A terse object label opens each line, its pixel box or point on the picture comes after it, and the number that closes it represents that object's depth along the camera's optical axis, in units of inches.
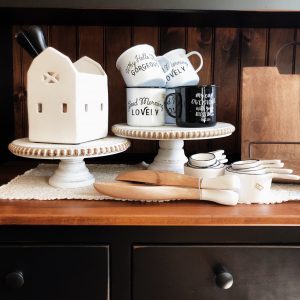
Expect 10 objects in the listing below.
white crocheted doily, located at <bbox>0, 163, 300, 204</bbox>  28.1
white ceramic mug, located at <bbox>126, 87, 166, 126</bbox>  33.6
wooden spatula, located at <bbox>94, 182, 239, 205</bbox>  26.5
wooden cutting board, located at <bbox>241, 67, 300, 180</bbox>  35.6
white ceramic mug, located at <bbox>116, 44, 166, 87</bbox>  33.4
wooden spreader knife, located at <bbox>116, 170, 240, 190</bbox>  26.4
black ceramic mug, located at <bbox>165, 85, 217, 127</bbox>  31.8
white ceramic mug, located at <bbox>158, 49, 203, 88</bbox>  35.6
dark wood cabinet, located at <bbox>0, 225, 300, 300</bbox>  24.9
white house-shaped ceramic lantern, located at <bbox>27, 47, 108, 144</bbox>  29.1
